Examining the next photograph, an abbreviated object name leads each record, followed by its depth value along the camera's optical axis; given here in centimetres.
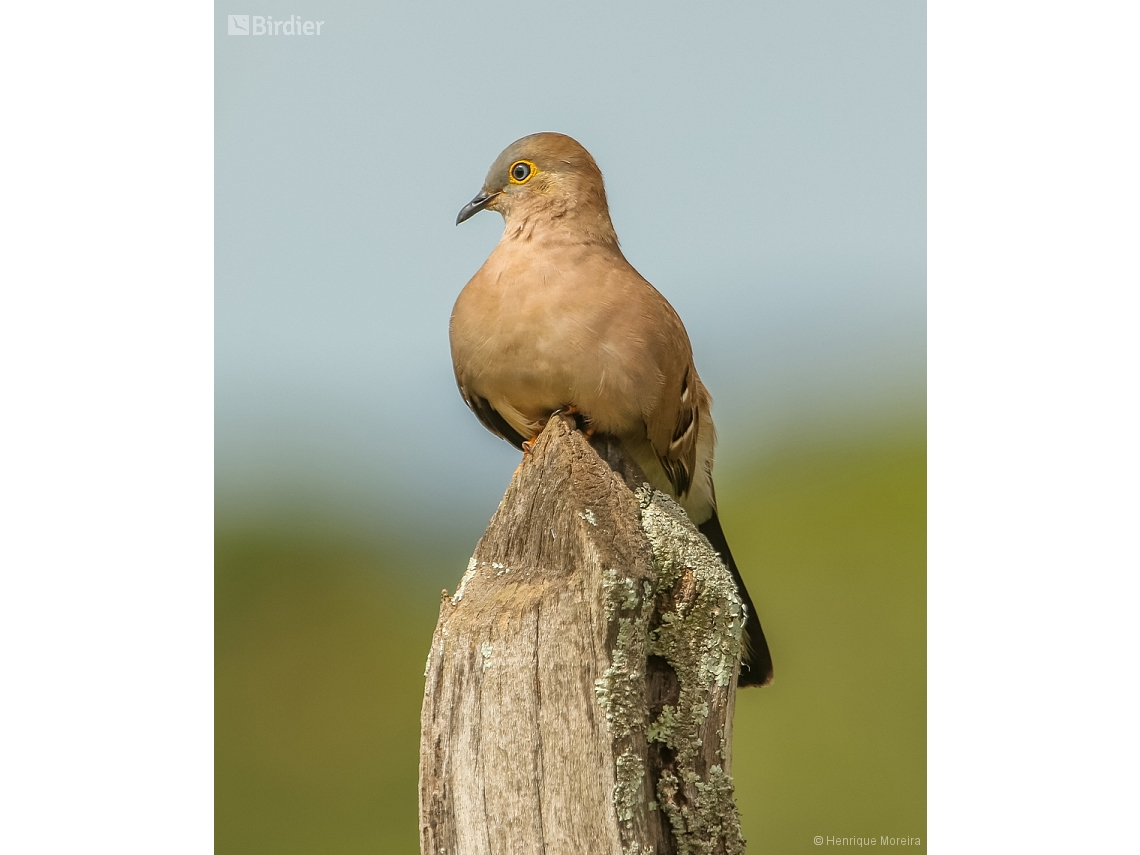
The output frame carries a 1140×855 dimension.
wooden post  498
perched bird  607
